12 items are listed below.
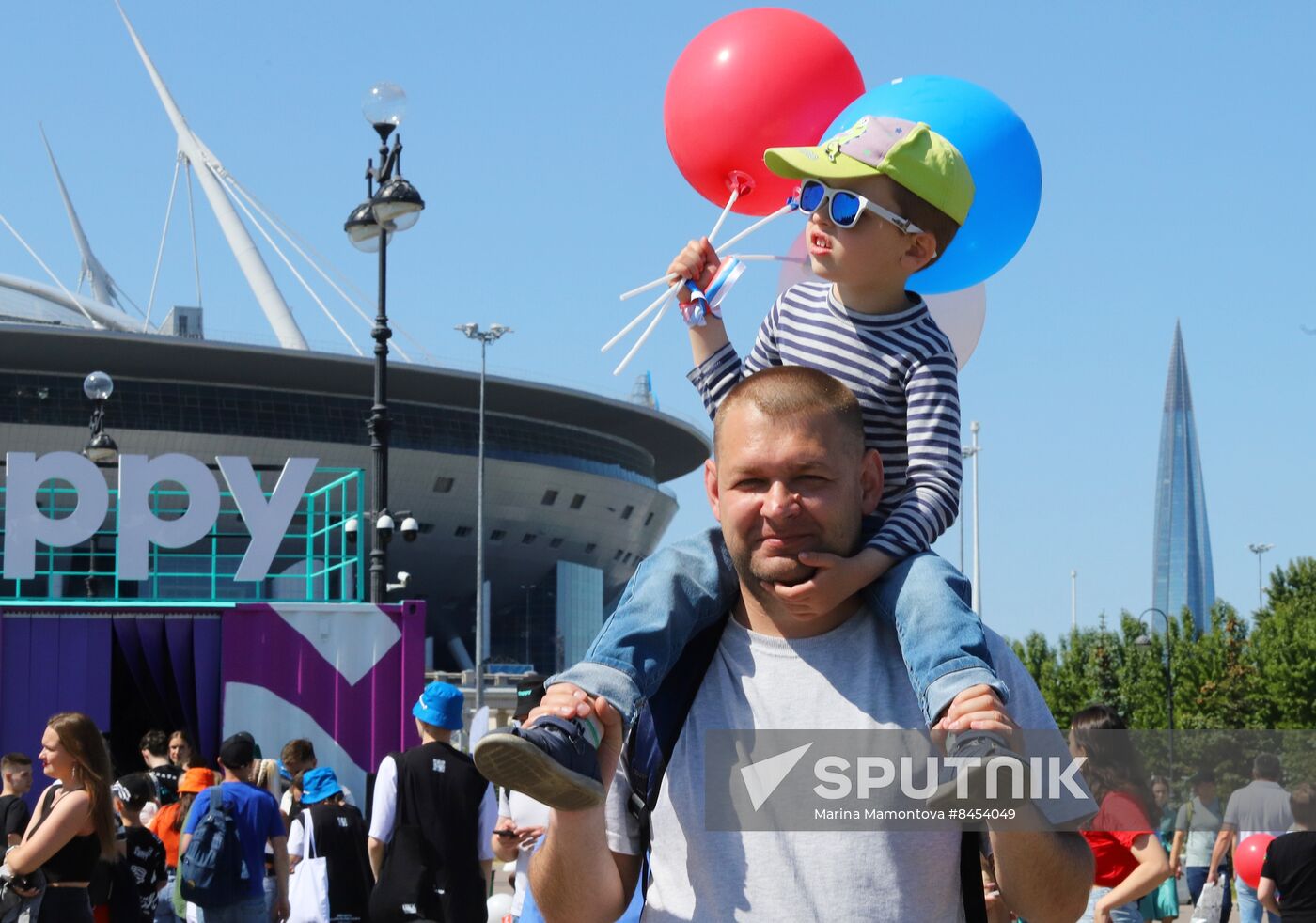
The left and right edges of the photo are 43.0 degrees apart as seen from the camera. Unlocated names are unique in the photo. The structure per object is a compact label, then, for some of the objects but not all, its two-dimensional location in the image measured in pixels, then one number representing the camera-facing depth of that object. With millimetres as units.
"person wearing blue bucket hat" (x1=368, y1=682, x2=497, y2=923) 8680
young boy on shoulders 2555
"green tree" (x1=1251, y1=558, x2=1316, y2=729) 35594
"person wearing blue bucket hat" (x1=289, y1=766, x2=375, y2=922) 9594
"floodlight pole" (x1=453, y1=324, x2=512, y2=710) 48094
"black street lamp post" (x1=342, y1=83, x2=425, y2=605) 15516
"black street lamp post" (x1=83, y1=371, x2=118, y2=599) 22906
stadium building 14742
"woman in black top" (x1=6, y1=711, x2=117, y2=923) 7555
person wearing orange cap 11078
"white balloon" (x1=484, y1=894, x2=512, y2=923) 9258
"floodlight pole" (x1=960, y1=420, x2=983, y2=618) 64588
